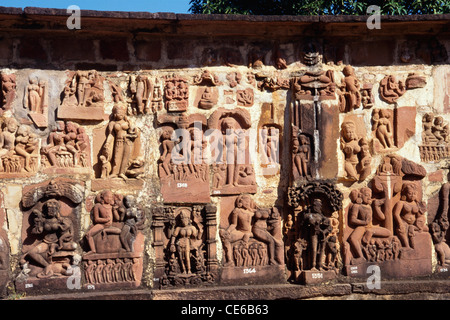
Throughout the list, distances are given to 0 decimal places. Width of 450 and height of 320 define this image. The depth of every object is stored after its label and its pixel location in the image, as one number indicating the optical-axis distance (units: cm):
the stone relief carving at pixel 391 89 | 675
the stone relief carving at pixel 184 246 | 630
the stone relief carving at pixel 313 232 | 640
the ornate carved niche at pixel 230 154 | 647
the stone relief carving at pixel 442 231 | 668
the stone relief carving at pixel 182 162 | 639
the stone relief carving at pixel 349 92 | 669
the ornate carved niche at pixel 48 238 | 601
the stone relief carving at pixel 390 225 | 658
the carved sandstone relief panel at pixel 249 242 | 641
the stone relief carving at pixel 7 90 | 607
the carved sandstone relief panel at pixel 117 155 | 626
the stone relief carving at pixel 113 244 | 616
